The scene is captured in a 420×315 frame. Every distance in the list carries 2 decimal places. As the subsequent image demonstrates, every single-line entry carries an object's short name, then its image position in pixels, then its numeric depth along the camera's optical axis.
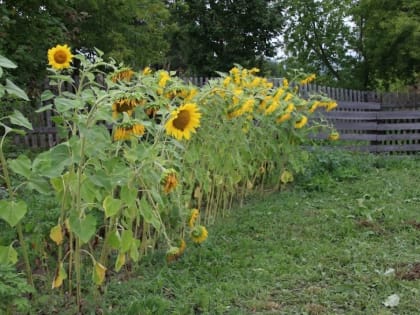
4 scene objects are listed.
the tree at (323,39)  16.06
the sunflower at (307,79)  5.52
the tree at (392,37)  12.29
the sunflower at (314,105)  5.41
